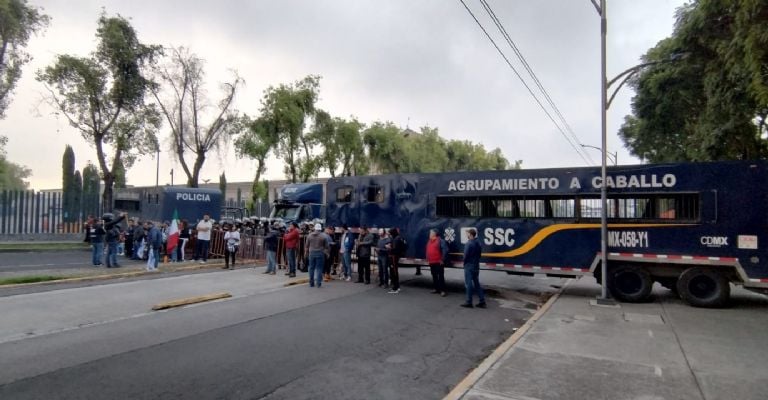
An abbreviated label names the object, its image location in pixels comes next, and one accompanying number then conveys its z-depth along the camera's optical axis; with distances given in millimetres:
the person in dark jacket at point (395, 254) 13383
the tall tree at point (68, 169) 44688
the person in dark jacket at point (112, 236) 16141
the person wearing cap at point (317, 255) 13531
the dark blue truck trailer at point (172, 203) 22078
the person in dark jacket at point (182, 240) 19188
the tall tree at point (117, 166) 28141
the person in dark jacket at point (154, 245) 15711
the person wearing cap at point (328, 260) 14955
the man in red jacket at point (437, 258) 12383
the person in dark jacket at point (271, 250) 15883
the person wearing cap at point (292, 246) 15227
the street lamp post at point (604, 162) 11594
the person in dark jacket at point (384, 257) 13516
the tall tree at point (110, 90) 25375
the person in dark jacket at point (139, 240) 19141
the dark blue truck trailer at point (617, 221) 10758
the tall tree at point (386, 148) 40375
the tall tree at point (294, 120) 33344
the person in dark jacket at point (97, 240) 16609
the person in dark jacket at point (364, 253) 14258
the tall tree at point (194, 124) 30125
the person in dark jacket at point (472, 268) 11039
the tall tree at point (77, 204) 27172
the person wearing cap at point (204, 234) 18328
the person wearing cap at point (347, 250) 15045
